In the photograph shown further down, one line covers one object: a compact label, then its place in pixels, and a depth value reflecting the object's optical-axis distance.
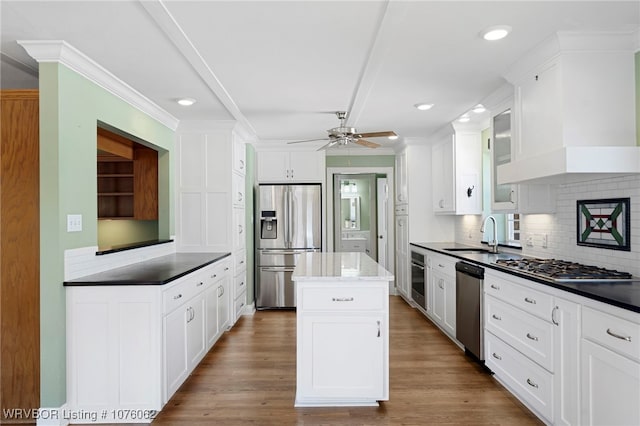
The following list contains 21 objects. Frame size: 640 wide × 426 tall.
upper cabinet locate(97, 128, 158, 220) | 4.24
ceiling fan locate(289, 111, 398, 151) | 3.80
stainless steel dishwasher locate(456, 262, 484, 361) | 3.27
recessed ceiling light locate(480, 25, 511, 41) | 2.28
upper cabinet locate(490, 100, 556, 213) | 3.21
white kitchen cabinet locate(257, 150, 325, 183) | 5.82
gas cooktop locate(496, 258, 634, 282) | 2.33
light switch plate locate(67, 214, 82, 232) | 2.60
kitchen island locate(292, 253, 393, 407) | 2.63
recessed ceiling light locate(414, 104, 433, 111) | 3.97
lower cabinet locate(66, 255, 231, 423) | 2.52
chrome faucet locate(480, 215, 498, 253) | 4.10
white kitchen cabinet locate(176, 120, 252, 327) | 4.60
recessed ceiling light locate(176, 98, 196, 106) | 3.69
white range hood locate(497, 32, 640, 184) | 2.41
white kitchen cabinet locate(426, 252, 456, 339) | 4.00
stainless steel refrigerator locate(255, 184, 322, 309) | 5.55
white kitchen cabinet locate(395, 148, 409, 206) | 5.86
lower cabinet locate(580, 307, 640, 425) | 1.71
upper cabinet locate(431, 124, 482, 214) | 4.77
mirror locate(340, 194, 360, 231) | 6.93
